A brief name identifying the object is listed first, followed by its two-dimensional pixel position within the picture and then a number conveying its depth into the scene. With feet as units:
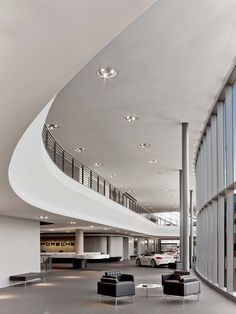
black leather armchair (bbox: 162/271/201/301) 38.78
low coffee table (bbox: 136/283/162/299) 42.29
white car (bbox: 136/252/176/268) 96.29
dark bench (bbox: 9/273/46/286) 53.26
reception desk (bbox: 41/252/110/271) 84.87
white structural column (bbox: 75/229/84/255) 94.27
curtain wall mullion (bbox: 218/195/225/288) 42.34
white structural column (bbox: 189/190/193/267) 95.97
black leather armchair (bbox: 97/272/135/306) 38.47
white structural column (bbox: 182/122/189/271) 48.75
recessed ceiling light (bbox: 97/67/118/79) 31.09
